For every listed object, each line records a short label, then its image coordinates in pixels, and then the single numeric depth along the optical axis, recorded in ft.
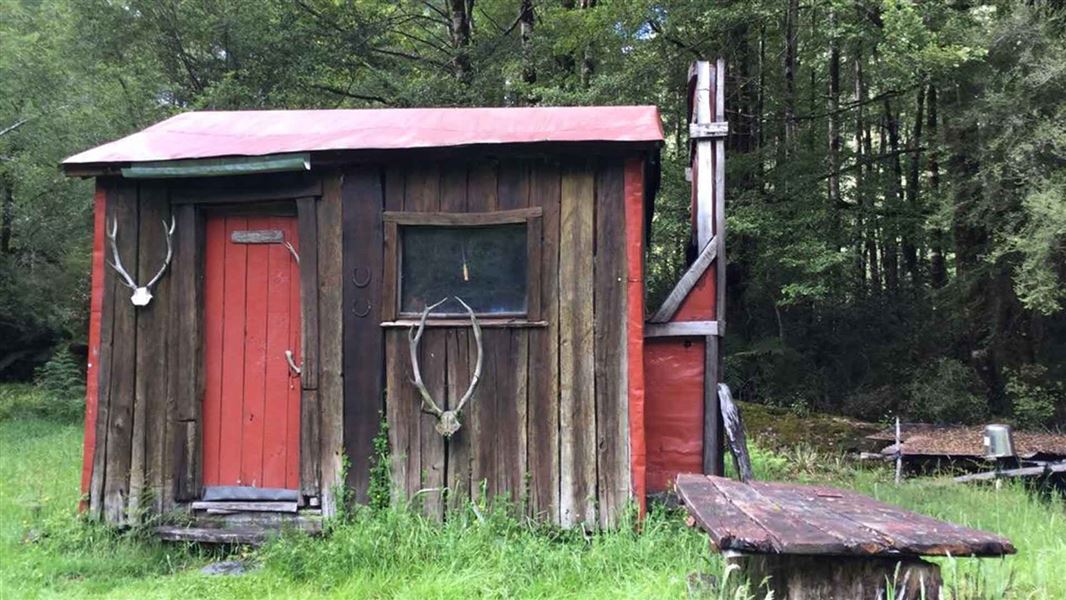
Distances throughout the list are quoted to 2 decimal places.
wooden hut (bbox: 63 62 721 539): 16.39
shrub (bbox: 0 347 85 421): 44.52
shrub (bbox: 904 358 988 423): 46.32
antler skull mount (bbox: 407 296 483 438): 16.38
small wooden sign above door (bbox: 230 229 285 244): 17.87
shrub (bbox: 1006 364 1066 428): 43.78
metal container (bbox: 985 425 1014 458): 28.86
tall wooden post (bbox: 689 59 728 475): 17.24
